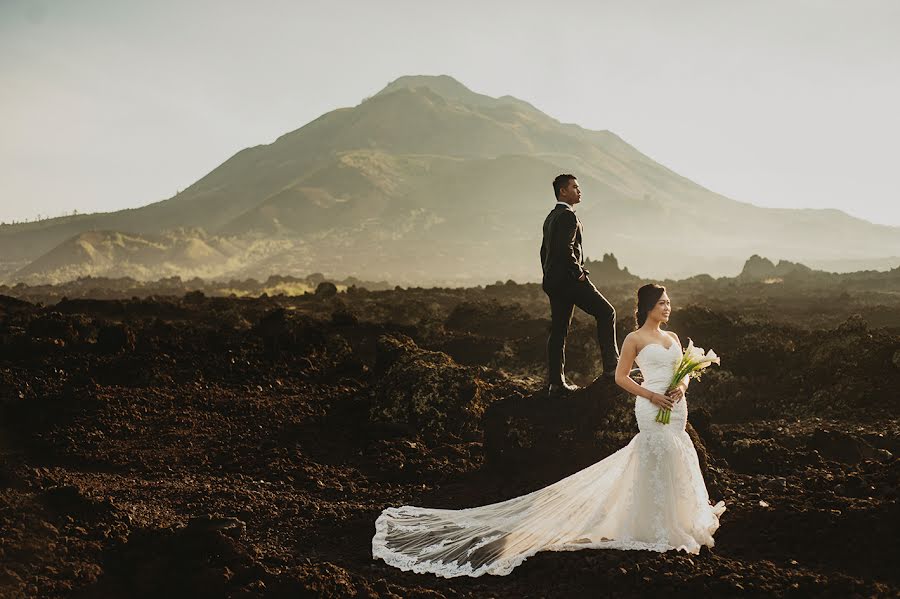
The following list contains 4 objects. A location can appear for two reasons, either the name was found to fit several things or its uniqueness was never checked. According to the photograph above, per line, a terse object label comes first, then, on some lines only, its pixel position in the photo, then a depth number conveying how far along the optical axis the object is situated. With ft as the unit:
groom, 26.14
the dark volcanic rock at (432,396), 34.71
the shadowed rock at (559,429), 26.48
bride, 18.94
